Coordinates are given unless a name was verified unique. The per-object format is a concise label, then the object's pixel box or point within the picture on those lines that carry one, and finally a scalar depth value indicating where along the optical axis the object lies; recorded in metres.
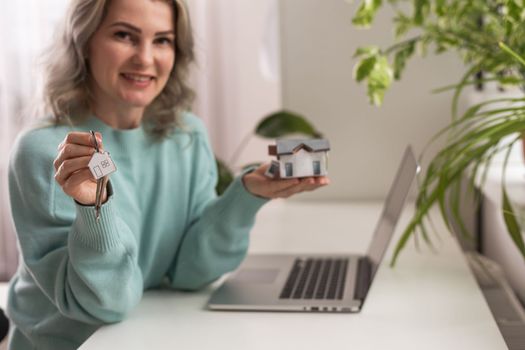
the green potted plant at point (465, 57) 1.18
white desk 1.04
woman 1.11
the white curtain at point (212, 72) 3.29
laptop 1.20
